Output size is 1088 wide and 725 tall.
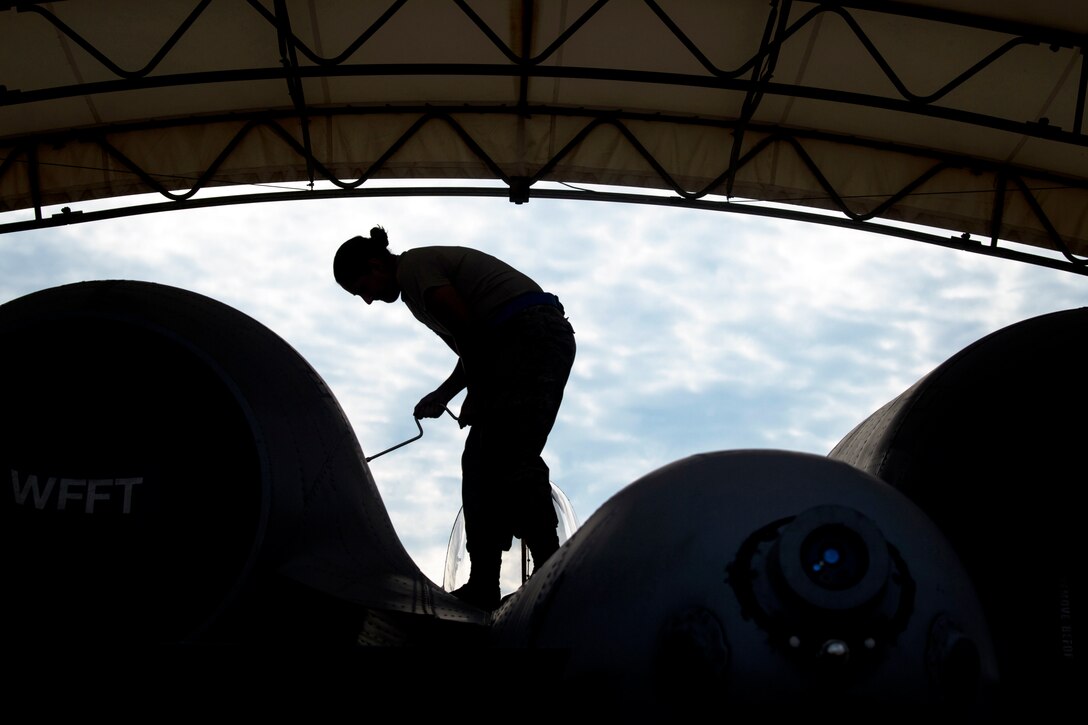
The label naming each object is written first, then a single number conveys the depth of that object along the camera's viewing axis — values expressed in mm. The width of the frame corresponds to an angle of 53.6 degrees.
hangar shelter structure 9906
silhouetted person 3979
